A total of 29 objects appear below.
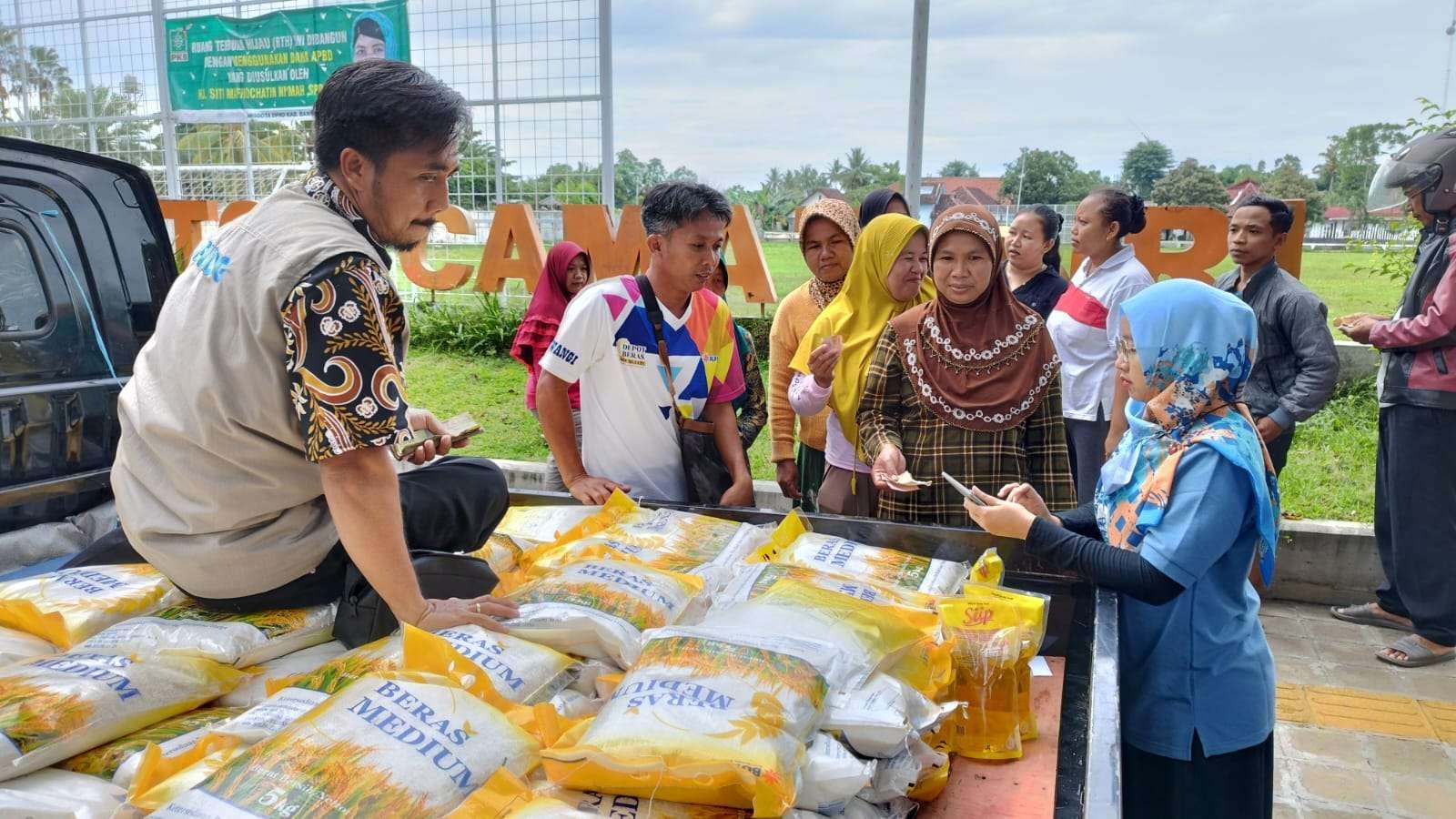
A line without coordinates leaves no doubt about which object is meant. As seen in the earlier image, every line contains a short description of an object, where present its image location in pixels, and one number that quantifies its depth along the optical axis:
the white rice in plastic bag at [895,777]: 1.32
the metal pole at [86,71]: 10.79
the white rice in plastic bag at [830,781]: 1.26
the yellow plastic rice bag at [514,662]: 1.44
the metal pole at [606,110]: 7.81
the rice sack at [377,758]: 1.08
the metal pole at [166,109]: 10.18
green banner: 9.51
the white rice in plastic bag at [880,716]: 1.34
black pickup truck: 2.23
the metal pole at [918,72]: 6.16
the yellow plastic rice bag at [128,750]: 1.26
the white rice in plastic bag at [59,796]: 1.15
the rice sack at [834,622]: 1.52
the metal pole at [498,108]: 8.47
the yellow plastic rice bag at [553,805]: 1.14
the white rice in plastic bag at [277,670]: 1.52
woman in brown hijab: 2.65
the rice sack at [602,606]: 1.62
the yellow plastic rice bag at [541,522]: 2.37
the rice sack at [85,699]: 1.23
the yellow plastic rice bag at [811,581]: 1.80
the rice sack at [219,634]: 1.52
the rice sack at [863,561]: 2.03
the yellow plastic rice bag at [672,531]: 2.16
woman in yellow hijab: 3.18
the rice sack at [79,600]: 1.63
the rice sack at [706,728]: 1.16
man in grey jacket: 4.22
